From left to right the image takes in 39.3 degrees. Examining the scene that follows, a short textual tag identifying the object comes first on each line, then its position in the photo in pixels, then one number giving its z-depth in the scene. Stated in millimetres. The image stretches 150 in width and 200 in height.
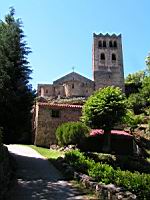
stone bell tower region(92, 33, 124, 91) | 50094
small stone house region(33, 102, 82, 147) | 21491
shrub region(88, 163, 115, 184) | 9288
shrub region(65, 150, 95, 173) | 11153
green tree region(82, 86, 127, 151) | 19600
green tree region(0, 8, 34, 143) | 13434
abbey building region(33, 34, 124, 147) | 47145
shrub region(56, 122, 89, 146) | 18802
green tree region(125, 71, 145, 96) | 50781
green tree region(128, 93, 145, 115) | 39235
